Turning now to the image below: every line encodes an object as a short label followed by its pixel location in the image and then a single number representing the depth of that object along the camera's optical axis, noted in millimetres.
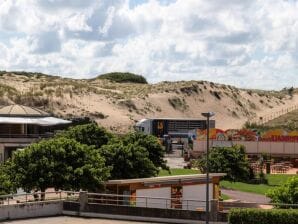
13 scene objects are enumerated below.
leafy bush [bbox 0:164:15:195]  39500
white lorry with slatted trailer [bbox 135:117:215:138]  107250
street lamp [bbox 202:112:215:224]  30339
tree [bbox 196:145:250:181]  63594
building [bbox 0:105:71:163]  70625
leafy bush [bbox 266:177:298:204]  37156
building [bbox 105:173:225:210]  40438
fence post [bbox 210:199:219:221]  34750
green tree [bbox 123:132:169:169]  55969
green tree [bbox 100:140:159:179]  47469
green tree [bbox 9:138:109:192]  40750
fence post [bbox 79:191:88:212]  37938
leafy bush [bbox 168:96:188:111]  157125
